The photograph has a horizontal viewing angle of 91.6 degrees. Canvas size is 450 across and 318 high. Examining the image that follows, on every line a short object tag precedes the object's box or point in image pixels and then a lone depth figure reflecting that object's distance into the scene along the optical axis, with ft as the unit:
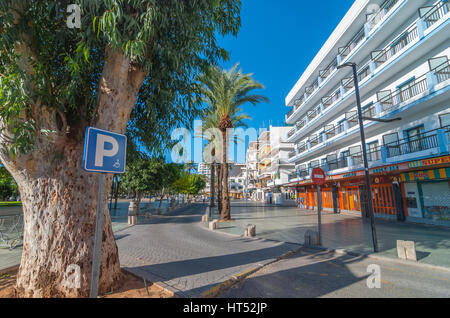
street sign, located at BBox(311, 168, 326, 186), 26.68
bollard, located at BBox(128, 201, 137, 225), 61.77
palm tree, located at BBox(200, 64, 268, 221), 55.98
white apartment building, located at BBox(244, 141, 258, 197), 230.07
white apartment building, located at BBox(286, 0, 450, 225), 40.55
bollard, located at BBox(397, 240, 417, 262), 20.70
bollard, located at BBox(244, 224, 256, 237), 34.06
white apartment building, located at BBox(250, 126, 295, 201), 132.67
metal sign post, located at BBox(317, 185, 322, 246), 25.57
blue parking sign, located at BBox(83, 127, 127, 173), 8.19
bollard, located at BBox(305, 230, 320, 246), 26.68
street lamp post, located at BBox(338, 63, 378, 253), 23.54
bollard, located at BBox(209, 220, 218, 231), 41.62
